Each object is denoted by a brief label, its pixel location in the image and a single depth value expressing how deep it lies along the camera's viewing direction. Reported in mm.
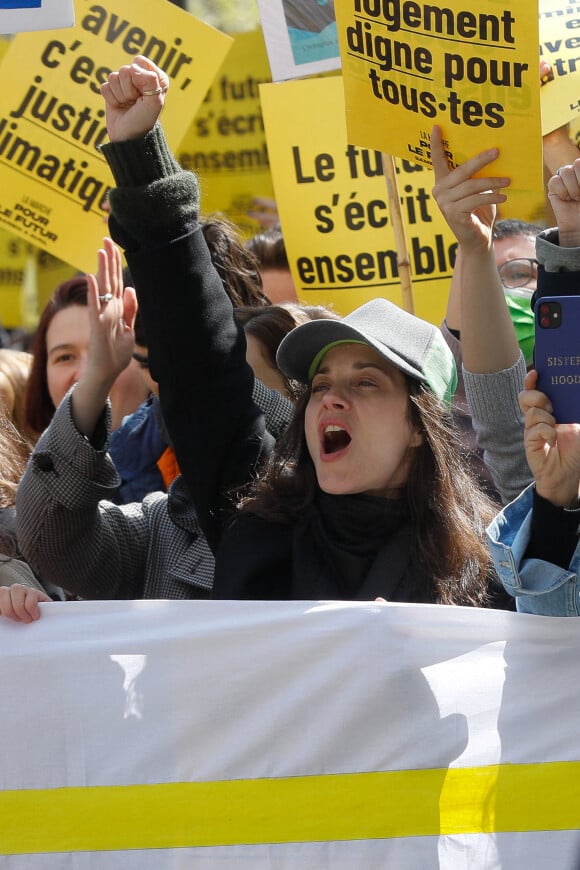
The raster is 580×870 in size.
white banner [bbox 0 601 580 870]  4145
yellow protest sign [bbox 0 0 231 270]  8344
